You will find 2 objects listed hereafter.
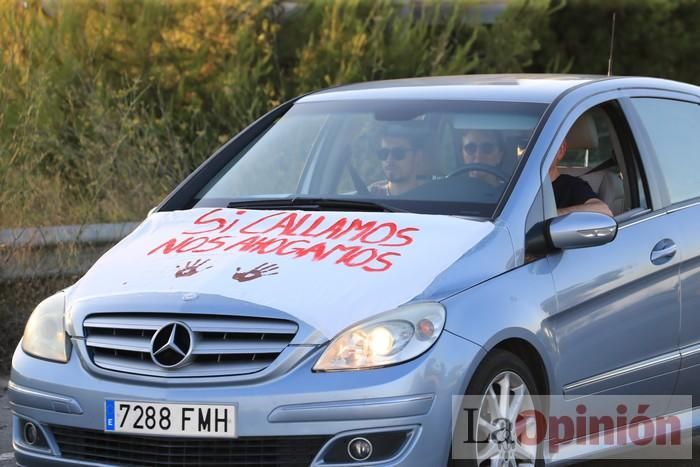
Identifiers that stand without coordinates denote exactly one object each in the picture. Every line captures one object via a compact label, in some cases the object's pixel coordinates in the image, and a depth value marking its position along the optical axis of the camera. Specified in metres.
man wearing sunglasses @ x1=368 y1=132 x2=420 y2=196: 11.50
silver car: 9.14
